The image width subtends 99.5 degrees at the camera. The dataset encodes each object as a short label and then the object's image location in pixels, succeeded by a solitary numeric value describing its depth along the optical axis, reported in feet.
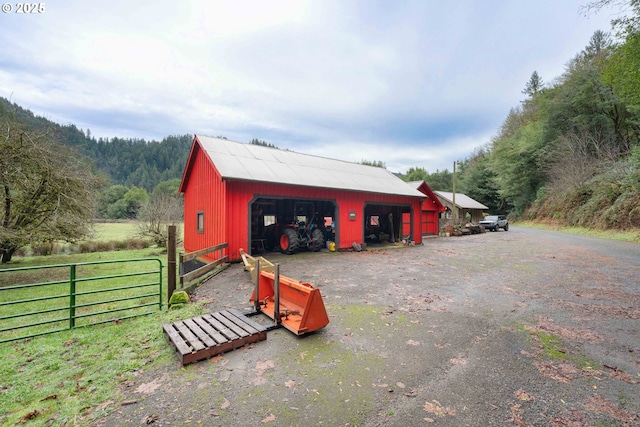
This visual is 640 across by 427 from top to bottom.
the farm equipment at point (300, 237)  38.70
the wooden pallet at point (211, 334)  10.96
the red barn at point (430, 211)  73.51
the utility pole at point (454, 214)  87.15
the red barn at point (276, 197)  34.09
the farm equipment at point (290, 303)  13.03
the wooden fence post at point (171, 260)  19.58
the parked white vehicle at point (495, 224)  88.89
